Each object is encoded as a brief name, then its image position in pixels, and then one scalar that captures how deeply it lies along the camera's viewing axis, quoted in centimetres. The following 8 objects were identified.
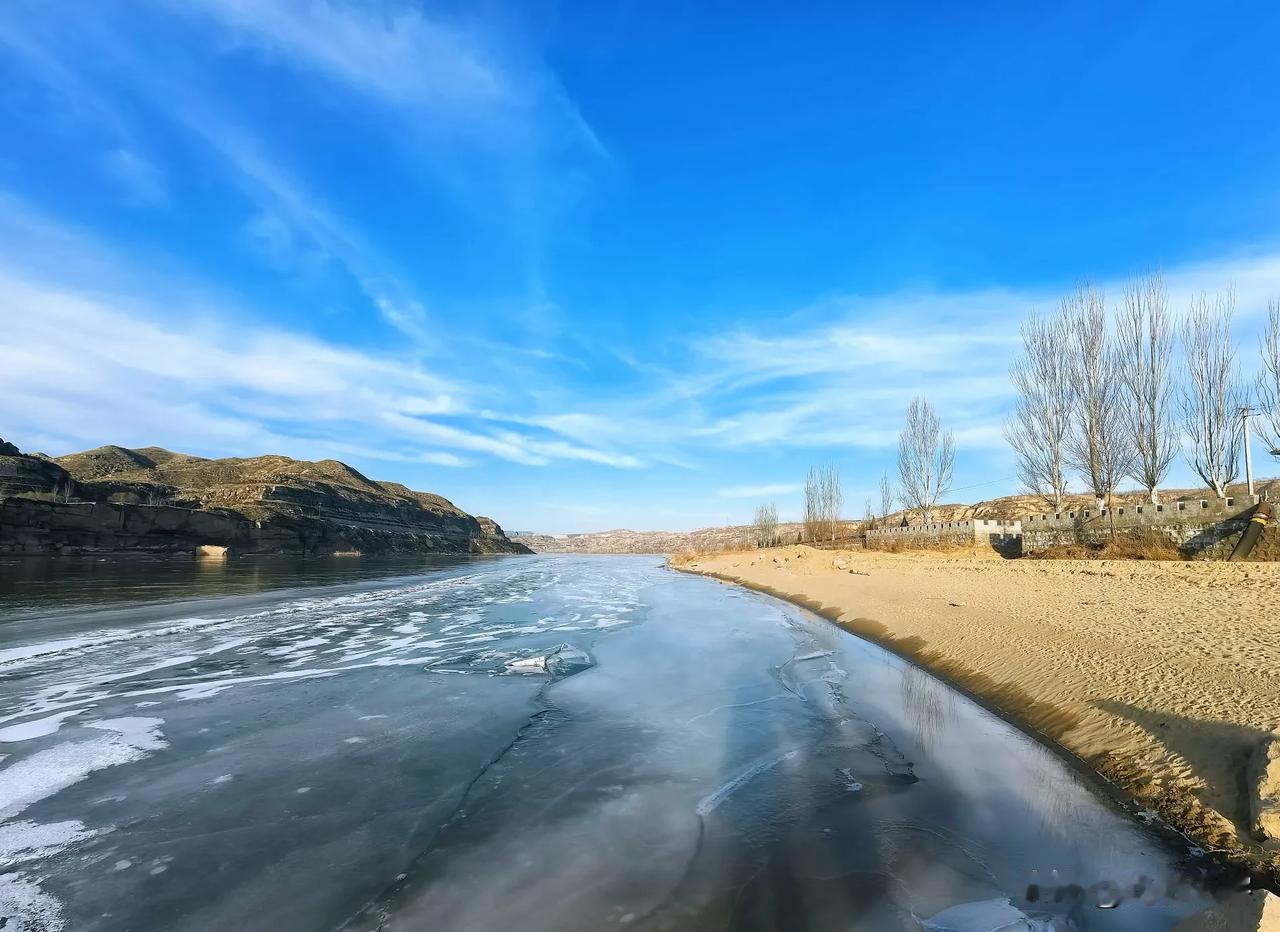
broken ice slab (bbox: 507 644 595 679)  1002
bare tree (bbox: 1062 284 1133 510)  2703
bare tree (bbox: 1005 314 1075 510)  2967
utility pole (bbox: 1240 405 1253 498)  2064
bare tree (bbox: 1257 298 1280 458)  2075
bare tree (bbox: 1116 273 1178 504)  2495
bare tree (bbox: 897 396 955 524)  4494
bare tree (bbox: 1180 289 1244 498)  2322
